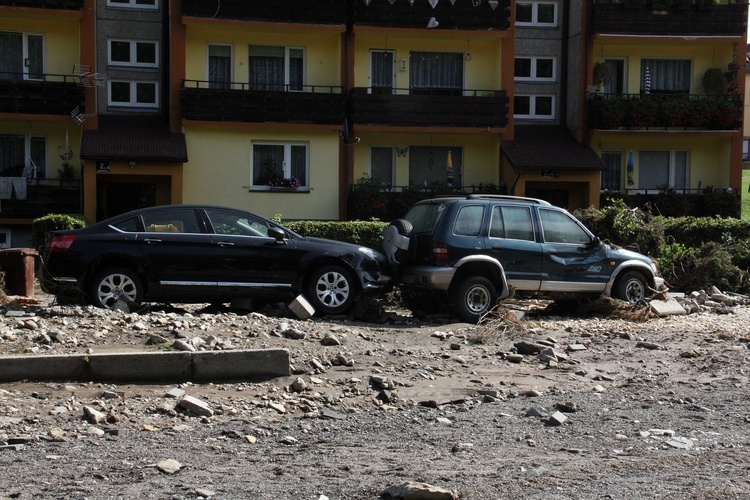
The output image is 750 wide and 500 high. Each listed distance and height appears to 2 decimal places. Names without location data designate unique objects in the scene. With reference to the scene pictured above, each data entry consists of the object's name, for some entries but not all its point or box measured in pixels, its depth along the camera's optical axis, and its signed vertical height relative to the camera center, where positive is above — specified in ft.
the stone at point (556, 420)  25.39 -6.08
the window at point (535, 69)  103.19 +14.52
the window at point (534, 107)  103.30 +10.26
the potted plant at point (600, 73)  98.78 +13.50
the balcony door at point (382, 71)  96.32 +13.17
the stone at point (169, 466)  20.04 -5.95
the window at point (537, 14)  103.24 +20.66
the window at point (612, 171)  103.14 +3.21
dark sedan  41.09 -3.07
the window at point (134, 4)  93.76 +19.30
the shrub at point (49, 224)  66.69 -2.25
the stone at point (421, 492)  18.19 -5.83
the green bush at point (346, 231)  63.72 -2.39
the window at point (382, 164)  96.62 +3.45
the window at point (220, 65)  92.79 +13.09
